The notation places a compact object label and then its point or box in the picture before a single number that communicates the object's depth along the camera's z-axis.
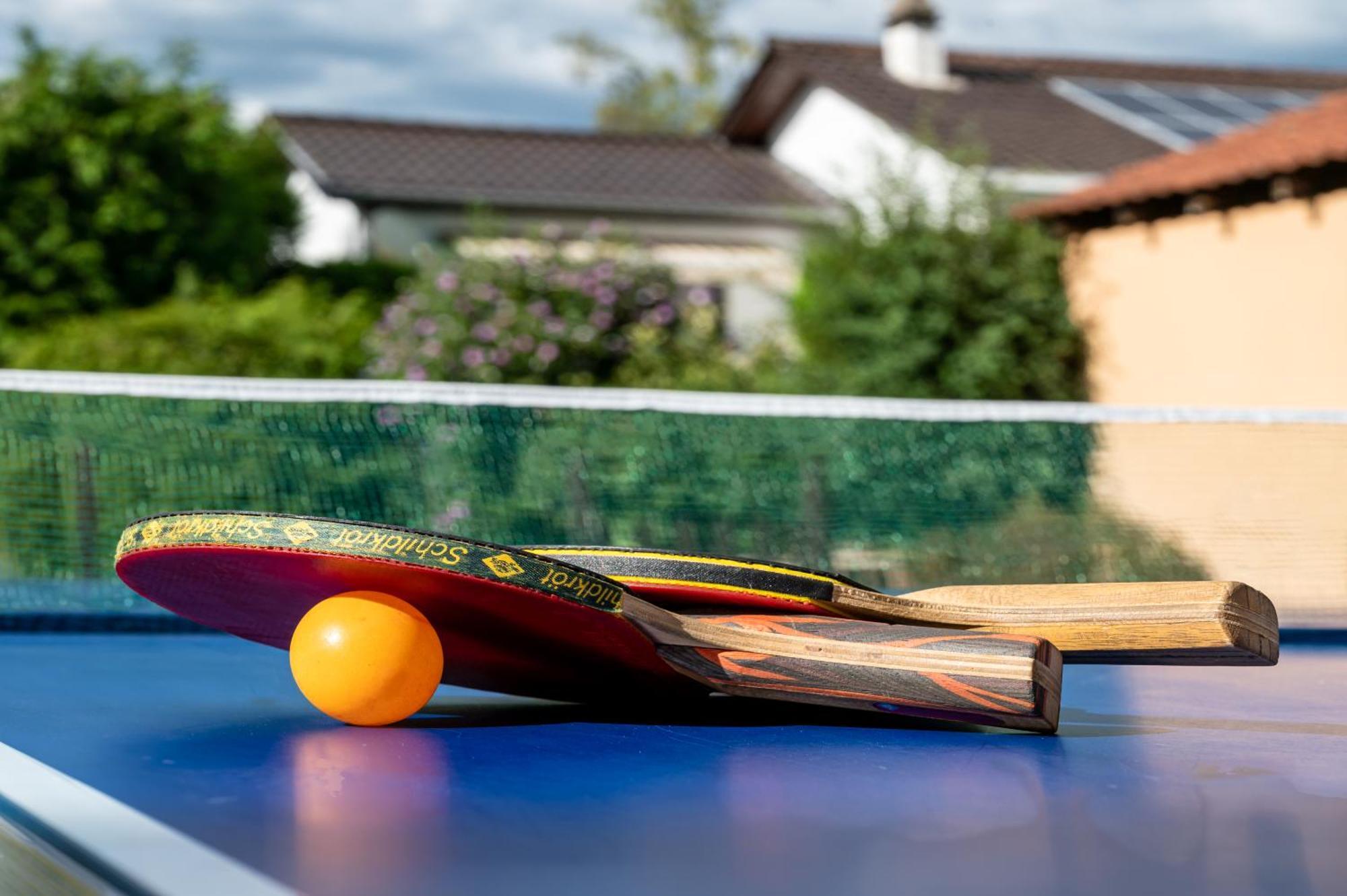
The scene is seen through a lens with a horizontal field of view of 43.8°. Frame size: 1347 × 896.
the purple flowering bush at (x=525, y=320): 16.14
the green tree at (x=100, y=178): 18.33
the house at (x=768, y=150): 23.66
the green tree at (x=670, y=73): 56.84
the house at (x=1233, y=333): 9.42
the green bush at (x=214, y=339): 15.29
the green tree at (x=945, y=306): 15.85
